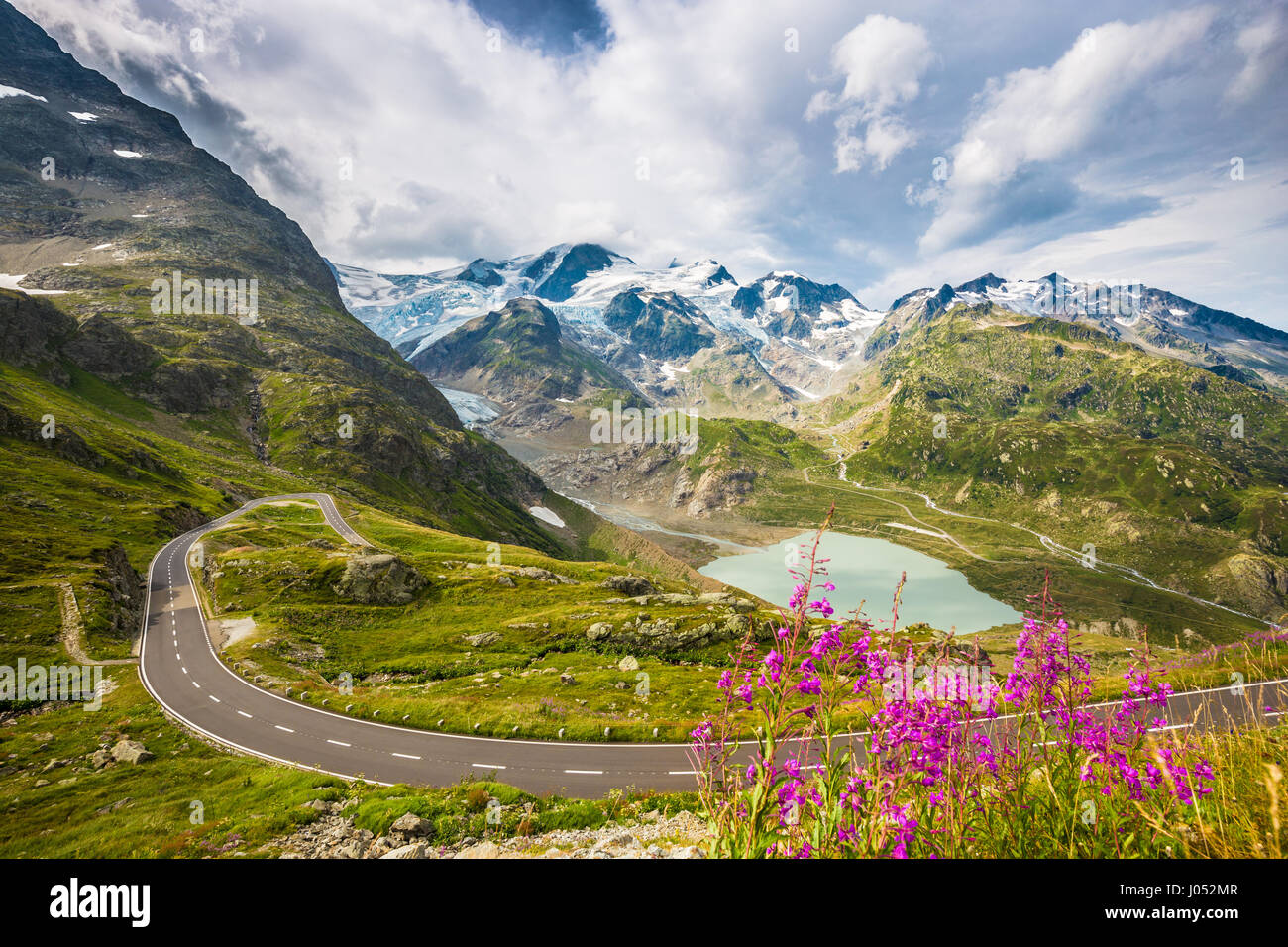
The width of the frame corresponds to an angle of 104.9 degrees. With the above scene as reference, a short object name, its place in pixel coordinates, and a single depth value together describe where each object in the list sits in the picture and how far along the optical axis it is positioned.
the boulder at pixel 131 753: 25.17
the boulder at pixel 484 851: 12.53
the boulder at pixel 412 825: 15.21
